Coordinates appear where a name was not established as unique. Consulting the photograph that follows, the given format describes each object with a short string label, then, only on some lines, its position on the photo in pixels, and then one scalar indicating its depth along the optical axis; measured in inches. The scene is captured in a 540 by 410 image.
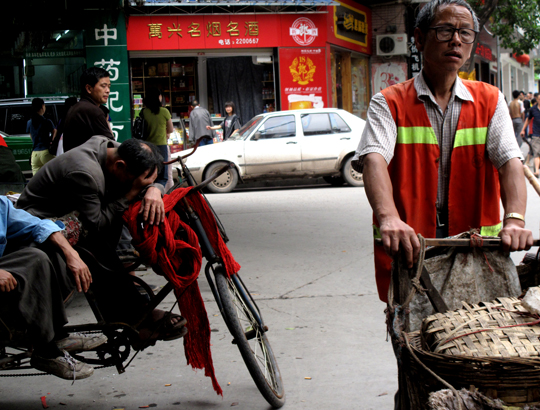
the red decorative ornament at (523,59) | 1208.1
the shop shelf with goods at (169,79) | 683.4
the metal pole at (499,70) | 1151.6
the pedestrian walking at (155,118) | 359.6
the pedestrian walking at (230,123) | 584.7
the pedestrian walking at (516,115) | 627.2
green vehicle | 546.9
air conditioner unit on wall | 790.5
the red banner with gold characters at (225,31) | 652.1
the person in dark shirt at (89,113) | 221.3
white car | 497.0
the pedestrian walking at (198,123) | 599.2
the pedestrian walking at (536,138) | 525.3
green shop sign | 601.9
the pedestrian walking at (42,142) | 385.4
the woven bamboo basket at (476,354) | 57.4
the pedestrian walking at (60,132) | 301.1
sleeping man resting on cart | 123.8
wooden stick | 86.4
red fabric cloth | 119.2
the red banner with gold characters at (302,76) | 689.6
